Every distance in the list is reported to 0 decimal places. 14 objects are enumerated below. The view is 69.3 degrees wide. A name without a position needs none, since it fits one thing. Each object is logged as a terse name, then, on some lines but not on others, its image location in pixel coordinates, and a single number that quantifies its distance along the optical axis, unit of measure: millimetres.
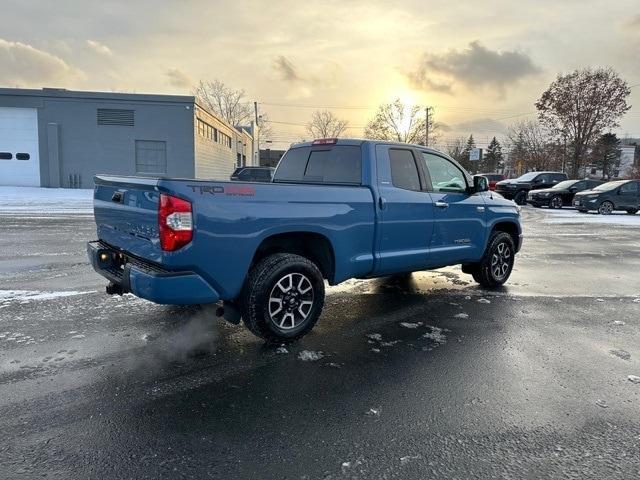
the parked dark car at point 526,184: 26281
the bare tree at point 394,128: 61594
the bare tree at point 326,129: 78000
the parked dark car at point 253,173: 22047
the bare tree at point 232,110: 71131
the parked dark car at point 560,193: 24031
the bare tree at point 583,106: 37688
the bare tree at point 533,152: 45769
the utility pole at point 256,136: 68075
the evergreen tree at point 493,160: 93144
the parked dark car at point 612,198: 21484
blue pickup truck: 3639
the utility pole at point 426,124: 62650
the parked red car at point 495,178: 31500
